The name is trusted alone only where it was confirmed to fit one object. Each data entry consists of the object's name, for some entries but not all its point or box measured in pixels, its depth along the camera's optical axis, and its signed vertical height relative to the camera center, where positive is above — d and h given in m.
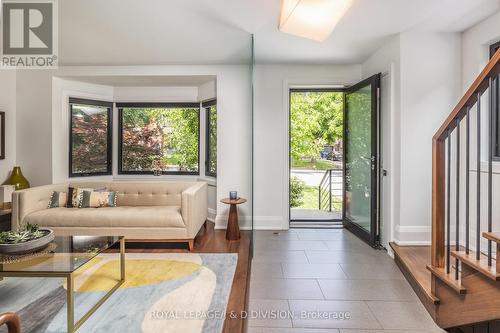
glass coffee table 2.09 -0.70
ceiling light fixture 2.03 +1.01
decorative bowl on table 2.41 -0.58
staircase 1.75 -0.61
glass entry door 4.00 +0.09
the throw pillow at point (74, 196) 4.09 -0.40
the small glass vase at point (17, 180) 4.50 -0.21
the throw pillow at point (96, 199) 4.08 -0.44
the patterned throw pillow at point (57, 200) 4.07 -0.44
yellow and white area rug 2.15 -1.03
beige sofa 3.71 -0.63
